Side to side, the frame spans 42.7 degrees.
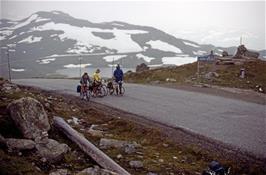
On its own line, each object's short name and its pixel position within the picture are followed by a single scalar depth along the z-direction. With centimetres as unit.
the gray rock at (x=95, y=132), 1145
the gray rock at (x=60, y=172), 747
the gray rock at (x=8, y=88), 1531
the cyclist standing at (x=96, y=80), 2055
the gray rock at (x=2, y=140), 841
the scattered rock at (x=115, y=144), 1030
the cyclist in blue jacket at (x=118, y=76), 2156
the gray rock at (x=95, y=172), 701
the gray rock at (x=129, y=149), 1004
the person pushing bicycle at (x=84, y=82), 1962
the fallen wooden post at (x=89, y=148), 811
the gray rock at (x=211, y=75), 2893
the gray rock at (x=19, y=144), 844
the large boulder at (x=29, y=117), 920
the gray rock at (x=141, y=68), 4144
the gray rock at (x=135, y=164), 905
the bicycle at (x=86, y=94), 1955
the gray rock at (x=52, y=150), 838
